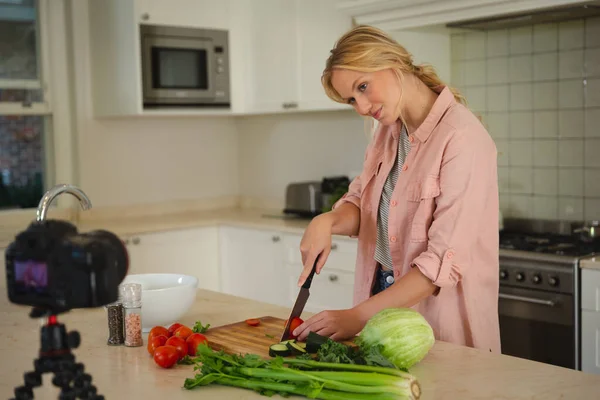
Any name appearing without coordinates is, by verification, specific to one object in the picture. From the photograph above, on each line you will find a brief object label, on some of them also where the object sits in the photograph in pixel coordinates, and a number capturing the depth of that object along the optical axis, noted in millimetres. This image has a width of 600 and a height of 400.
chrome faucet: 1853
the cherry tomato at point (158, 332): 1876
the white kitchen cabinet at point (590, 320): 2963
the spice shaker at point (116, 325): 1972
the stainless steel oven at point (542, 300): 3031
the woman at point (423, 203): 1997
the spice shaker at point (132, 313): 1951
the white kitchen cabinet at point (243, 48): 4285
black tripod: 1154
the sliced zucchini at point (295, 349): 1757
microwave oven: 4383
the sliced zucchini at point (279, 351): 1768
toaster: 4512
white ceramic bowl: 2080
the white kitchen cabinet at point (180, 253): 4297
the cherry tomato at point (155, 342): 1831
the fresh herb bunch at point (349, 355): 1569
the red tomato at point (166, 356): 1746
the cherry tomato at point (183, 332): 1885
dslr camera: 1088
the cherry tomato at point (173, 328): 1941
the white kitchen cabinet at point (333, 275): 3912
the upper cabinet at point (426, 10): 3322
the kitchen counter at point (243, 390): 1552
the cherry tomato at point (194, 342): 1830
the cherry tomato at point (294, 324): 1914
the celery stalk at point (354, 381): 1439
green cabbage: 1653
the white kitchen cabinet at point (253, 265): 4383
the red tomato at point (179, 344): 1789
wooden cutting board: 1840
